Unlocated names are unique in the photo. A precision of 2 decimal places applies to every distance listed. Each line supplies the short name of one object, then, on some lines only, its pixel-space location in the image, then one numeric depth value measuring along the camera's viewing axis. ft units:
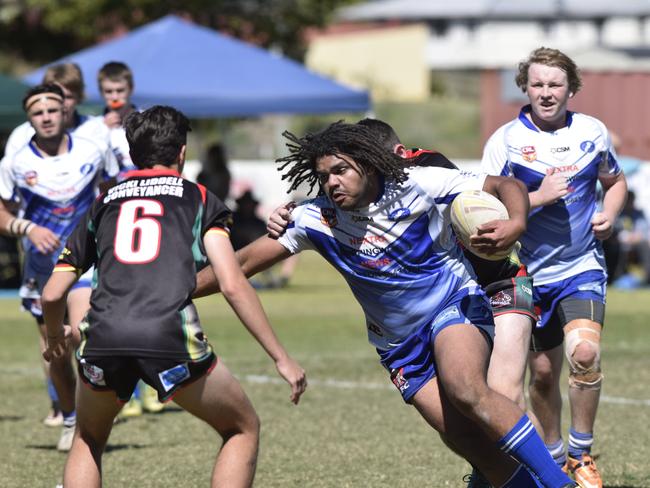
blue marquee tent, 124.36
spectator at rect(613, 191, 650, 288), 132.98
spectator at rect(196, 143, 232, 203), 121.60
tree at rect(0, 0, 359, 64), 207.10
